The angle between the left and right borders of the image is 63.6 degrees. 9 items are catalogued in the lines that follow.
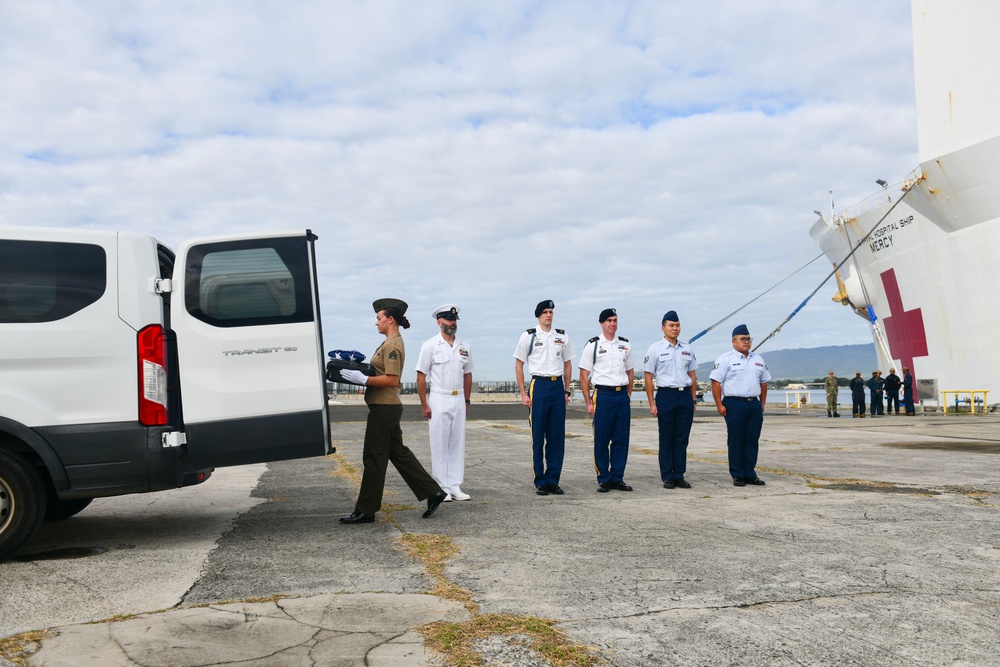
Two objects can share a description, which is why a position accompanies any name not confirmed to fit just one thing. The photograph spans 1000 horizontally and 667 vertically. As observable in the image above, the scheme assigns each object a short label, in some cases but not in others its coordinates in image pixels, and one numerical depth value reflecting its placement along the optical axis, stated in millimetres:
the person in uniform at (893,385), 27016
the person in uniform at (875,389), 27891
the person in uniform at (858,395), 26984
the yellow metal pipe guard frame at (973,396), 25109
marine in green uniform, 6117
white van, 4875
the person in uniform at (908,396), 26609
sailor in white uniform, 7164
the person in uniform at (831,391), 27062
